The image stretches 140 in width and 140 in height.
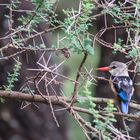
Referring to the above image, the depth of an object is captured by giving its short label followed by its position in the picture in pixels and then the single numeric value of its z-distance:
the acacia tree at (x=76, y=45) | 6.14
